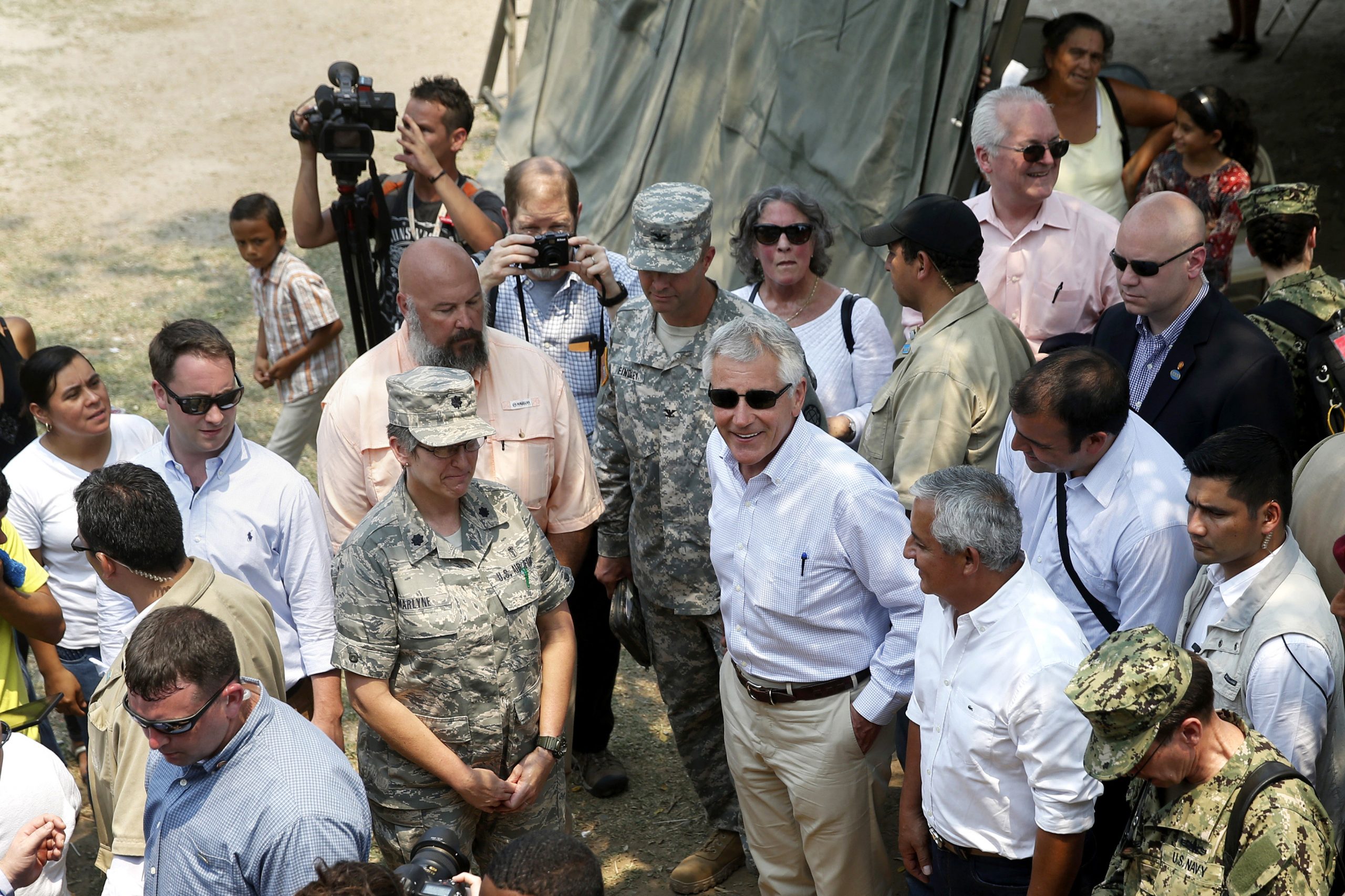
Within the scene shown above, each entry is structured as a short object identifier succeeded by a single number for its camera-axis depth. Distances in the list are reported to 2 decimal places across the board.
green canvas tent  6.18
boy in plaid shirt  6.24
